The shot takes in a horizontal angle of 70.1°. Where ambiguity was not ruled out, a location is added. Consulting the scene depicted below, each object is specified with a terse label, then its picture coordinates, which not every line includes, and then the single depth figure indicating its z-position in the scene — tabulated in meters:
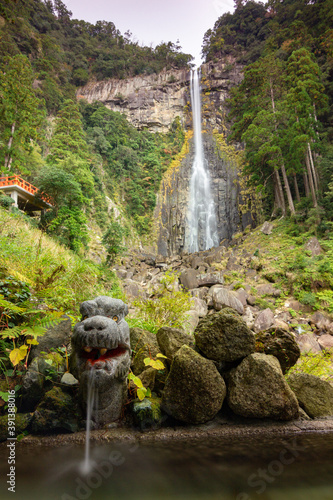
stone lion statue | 2.07
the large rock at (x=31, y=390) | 2.25
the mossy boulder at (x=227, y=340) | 2.55
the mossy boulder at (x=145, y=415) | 2.25
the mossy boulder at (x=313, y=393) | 2.63
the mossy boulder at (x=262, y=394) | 2.37
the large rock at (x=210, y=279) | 12.04
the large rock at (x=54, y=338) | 2.62
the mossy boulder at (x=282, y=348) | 2.87
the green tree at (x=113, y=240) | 11.75
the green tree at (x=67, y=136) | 16.86
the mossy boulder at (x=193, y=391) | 2.30
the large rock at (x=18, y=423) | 2.01
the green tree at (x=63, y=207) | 10.56
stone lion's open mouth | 2.16
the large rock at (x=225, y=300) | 9.20
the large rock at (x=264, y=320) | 8.05
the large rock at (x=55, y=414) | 2.13
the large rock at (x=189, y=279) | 12.35
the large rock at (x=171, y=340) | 2.85
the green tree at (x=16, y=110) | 12.70
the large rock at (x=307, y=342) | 6.65
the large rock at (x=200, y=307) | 8.80
